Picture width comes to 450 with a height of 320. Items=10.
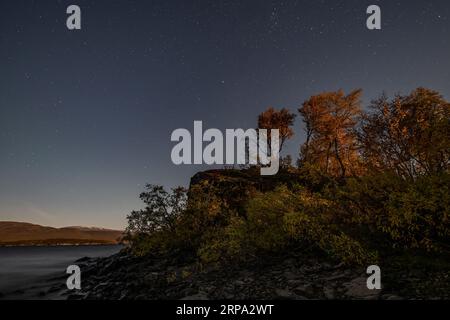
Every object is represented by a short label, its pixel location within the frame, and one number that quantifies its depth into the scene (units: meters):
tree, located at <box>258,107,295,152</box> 39.91
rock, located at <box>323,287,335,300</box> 9.24
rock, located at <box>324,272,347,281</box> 10.44
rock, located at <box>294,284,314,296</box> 9.78
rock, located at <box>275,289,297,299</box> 9.67
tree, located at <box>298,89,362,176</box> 33.38
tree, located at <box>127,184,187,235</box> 19.92
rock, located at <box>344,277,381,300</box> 8.85
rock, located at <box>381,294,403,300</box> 8.39
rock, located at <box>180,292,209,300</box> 10.84
